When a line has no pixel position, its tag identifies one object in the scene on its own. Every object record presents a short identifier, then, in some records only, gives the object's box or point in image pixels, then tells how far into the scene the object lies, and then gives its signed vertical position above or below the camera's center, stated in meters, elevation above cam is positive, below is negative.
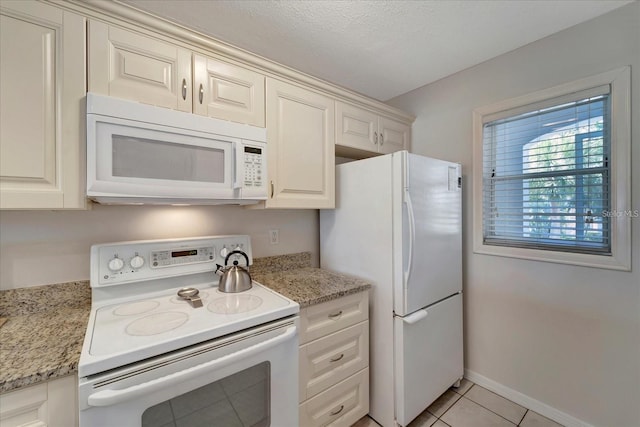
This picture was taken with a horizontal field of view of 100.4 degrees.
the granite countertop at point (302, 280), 1.44 -0.43
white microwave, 1.06 +0.27
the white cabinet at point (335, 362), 1.39 -0.83
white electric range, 0.84 -0.47
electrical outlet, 1.96 -0.17
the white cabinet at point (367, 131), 1.90 +0.65
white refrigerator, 1.53 -0.33
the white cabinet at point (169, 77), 1.11 +0.66
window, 1.44 +0.23
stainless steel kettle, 1.43 -0.35
